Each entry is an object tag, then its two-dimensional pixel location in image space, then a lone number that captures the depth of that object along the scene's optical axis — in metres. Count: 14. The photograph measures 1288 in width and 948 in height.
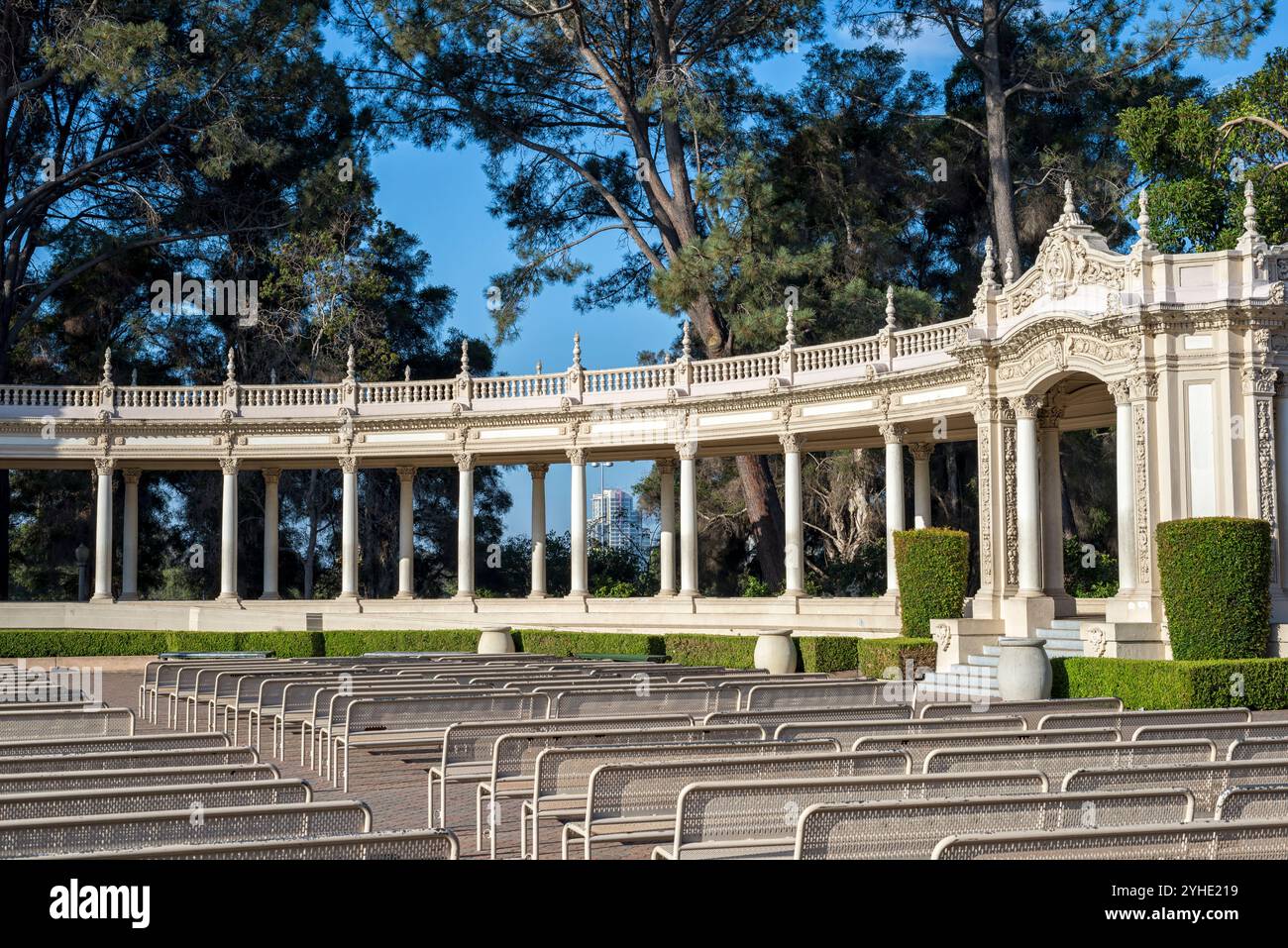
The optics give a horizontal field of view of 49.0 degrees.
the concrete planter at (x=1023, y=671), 26.00
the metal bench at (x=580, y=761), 10.34
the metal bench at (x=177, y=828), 7.25
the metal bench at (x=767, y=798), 8.38
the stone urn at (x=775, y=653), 33.56
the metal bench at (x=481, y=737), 12.41
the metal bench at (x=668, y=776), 9.39
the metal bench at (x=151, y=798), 7.86
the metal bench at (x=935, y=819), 7.42
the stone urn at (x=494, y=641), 39.75
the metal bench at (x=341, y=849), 6.31
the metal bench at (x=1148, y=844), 6.60
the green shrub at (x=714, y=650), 36.59
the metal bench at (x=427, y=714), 15.15
